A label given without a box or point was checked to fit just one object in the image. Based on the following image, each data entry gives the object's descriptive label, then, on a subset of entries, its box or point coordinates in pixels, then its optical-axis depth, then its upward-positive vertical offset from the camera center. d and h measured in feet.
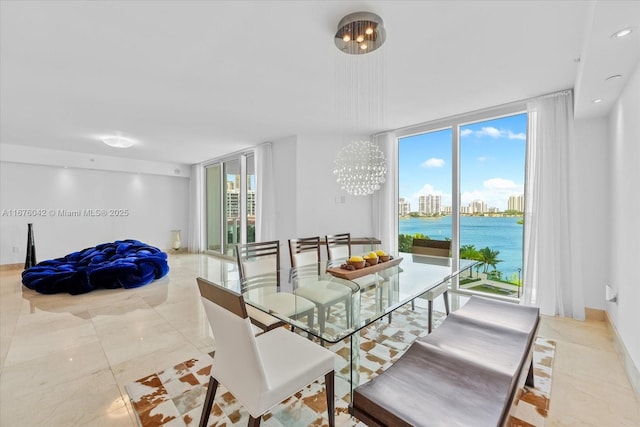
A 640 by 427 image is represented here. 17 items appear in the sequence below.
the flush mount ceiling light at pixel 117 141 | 15.34 +4.01
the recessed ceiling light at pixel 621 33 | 5.07 +3.33
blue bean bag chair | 13.24 -2.98
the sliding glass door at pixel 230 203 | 20.43 +0.79
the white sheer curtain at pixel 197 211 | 25.86 +0.12
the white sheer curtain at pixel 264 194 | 17.70 +1.15
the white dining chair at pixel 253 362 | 3.94 -2.49
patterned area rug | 5.37 -4.00
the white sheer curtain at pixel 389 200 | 15.21 +0.68
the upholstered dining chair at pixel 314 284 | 6.67 -2.03
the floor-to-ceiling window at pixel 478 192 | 12.12 +0.94
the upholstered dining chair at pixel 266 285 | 6.48 -2.11
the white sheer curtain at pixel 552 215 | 10.12 -0.11
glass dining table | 5.47 -2.05
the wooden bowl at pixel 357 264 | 8.08 -1.51
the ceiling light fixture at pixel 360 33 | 6.02 +4.12
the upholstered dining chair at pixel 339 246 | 11.51 -1.47
